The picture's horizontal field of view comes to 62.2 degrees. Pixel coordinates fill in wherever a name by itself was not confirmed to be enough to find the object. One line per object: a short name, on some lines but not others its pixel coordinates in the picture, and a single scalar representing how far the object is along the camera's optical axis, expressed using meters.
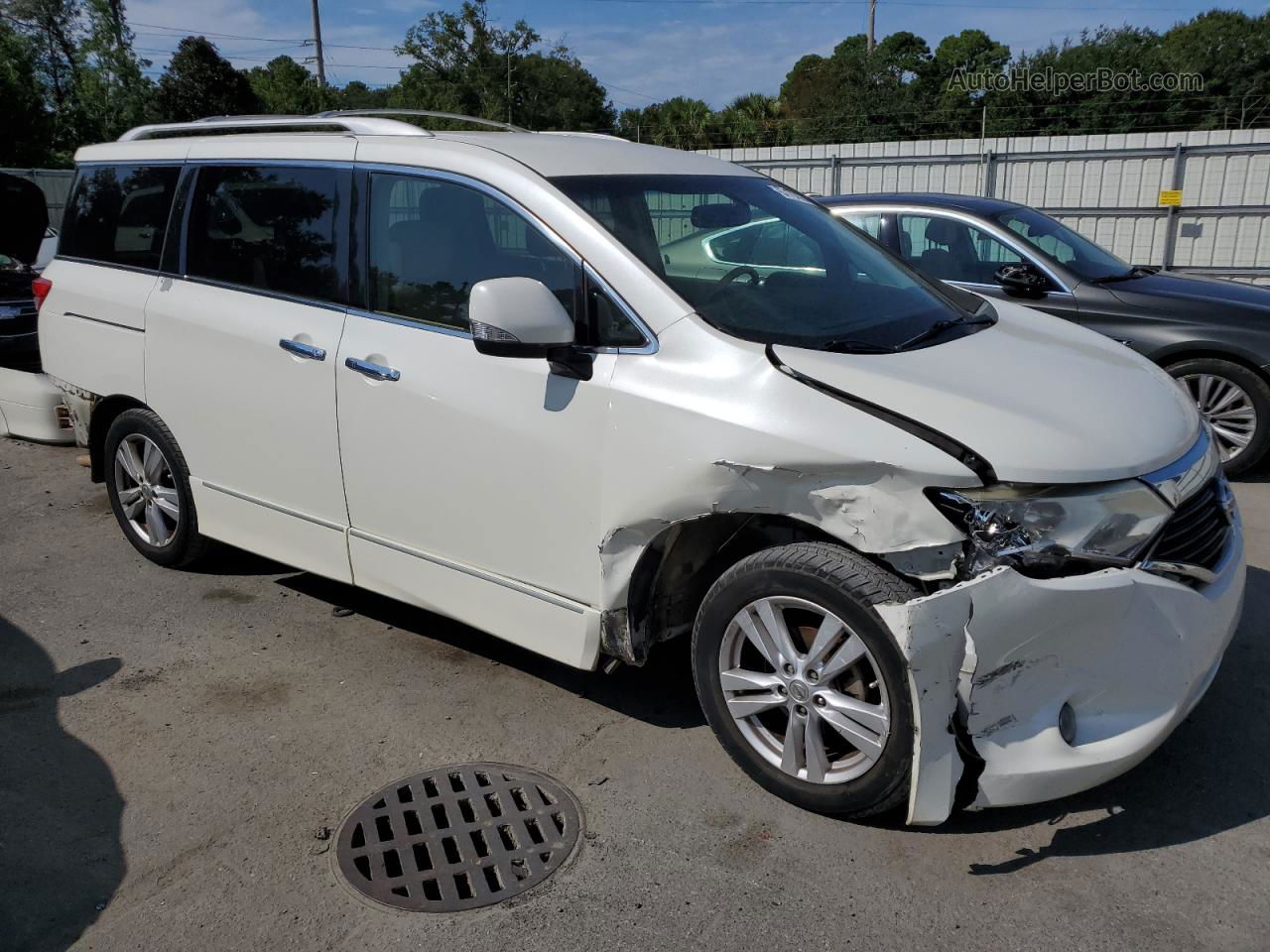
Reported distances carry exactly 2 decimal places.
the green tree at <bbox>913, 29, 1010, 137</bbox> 43.12
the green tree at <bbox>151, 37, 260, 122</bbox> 39.91
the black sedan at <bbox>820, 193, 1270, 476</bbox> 6.46
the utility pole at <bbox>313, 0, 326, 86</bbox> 43.19
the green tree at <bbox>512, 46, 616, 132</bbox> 49.09
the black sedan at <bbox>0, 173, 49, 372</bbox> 6.23
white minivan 2.73
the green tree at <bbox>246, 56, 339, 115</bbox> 43.71
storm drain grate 2.86
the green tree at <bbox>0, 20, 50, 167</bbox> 31.08
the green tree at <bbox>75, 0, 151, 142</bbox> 37.16
